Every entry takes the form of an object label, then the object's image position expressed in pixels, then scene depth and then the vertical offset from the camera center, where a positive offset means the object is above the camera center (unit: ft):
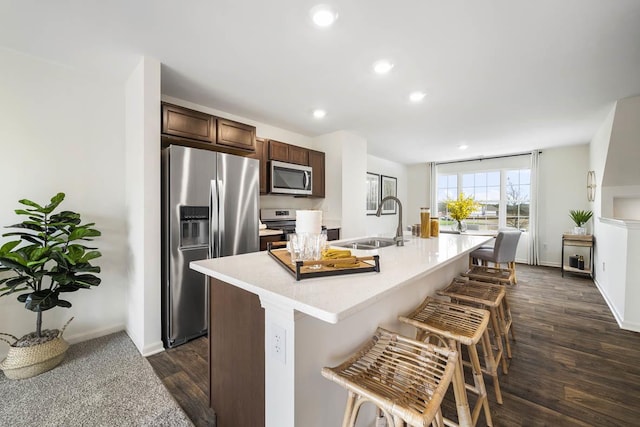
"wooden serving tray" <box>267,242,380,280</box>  3.56 -0.84
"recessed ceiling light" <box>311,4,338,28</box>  5.14 +3.92
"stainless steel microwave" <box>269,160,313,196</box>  11.60 +1.46
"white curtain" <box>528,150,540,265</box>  17.61 -0.25
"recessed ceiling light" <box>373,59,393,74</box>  7.06 +3.94
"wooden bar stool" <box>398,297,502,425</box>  4.12 -1.92
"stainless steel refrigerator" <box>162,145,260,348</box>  7.51 -0.46
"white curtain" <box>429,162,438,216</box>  22.07 +2.11
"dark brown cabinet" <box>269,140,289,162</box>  11.58 +2.64
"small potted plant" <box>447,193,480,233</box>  13.37 +0.11
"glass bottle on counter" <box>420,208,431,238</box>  8.72 -0.46
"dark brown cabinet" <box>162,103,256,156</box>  8.05 +2.65
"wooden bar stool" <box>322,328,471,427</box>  2.66 -1.96
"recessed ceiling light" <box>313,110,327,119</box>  10.64 +3.97
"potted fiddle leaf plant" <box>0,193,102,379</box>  5.90 -1.54
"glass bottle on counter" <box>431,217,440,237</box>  8.92 -0.64
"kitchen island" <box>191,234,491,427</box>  3.13 -1.75
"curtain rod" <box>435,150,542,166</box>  18.37 +3.90
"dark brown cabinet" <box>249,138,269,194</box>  11.38 +2.11
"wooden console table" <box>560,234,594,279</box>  14.35 -1.85
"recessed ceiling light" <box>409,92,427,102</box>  8.99 +3.97
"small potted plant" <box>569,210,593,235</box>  15.24 -0.50
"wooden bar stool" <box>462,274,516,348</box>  7.12 -1.89
